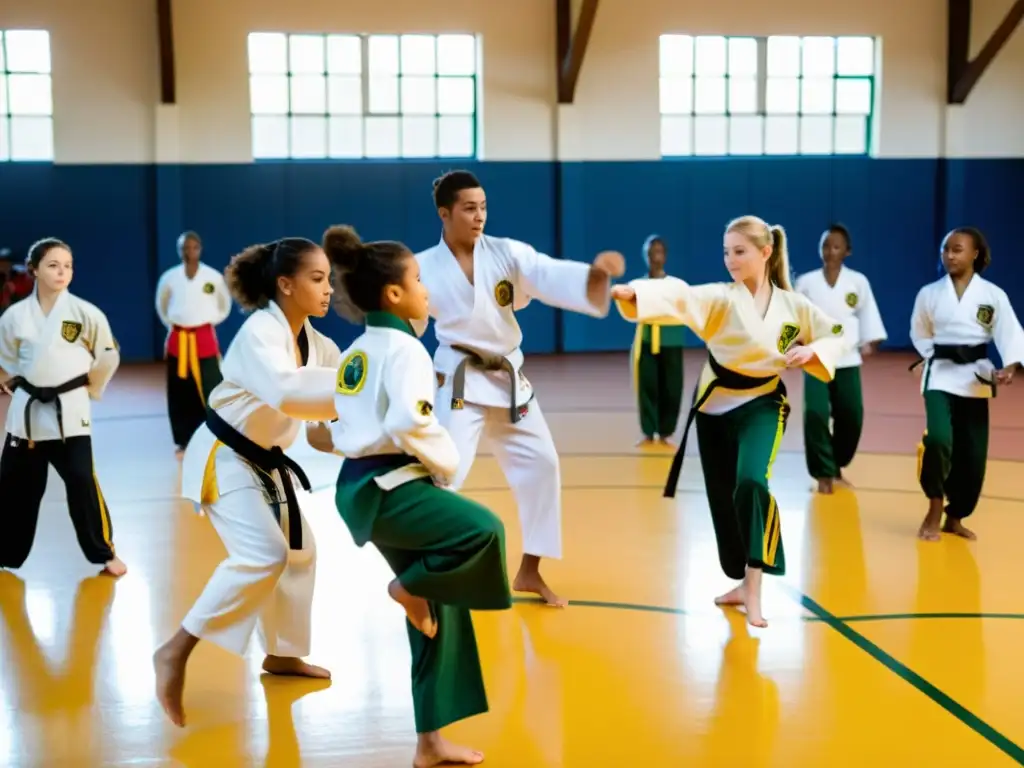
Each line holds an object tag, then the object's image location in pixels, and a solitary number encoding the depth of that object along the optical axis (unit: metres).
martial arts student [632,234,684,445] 8.56
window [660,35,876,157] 14.98
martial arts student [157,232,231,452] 8.32
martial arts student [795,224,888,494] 6.80
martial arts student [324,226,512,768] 2.97
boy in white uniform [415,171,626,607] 4.45
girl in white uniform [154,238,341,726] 3.43
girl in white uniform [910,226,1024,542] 5.61
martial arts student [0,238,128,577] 5.00
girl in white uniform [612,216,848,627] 4.30
